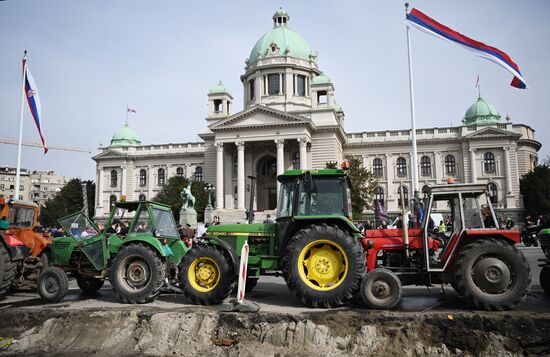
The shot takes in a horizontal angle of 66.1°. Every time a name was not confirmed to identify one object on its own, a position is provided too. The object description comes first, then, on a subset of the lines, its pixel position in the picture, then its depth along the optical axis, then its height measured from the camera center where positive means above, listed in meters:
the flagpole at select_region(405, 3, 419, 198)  18.76 +5.30
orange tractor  8.75 -0.58
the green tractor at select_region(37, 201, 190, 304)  8.39 -0.72
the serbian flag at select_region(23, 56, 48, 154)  20.73 +6.00
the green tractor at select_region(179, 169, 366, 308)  7.32 -0.58
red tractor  6.64 -0.69
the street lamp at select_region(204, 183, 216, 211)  41.91 +1.14
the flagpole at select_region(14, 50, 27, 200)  21.19 +7.41
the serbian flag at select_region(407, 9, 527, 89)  13.73 +5.95
